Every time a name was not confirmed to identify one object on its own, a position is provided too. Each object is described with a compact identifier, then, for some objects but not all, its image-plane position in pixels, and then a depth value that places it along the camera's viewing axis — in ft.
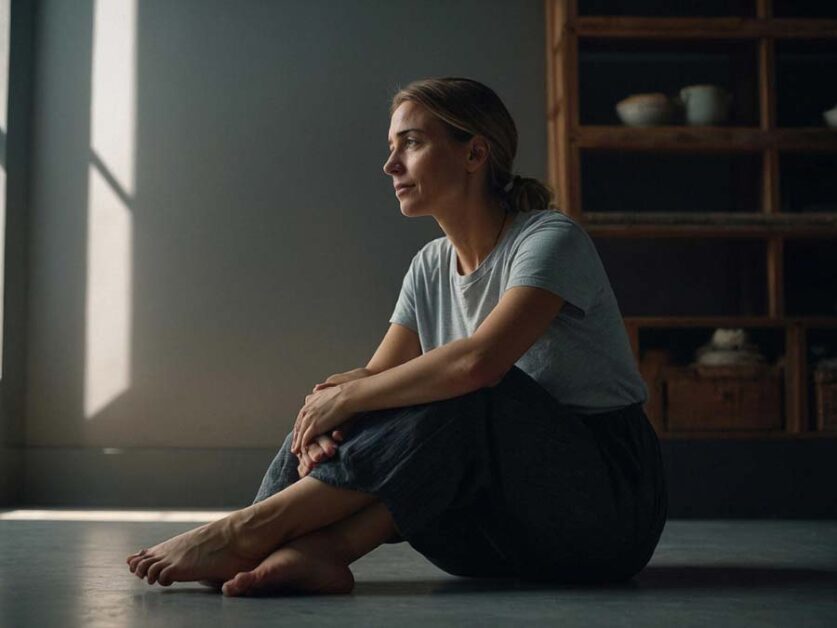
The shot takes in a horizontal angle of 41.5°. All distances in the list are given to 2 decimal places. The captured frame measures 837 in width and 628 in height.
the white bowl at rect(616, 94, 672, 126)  12.51
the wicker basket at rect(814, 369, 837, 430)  12.07
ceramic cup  12.54
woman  5.47
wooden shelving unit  12.22
